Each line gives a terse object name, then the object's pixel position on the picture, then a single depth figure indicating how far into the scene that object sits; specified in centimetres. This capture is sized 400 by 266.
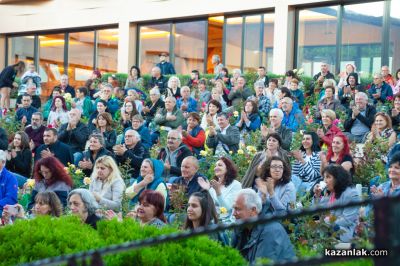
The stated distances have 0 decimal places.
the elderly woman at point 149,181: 998
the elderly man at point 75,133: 1427
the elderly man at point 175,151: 1202
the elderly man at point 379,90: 1641
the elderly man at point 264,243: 638
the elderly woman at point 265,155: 984
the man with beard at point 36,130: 1455
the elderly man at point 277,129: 1260
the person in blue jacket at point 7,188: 1009
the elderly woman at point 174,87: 1855
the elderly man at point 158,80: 2083
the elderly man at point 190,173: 996
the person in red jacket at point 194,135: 1337
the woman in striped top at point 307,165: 1059
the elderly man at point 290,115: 1414
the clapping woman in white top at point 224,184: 925
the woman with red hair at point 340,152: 1029
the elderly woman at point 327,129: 1205
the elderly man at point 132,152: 1212
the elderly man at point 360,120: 1354
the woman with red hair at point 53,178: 1042
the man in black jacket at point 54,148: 1314
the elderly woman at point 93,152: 1229
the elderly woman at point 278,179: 852
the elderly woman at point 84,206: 781
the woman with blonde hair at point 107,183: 984
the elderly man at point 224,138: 1300
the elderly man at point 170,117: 1520
